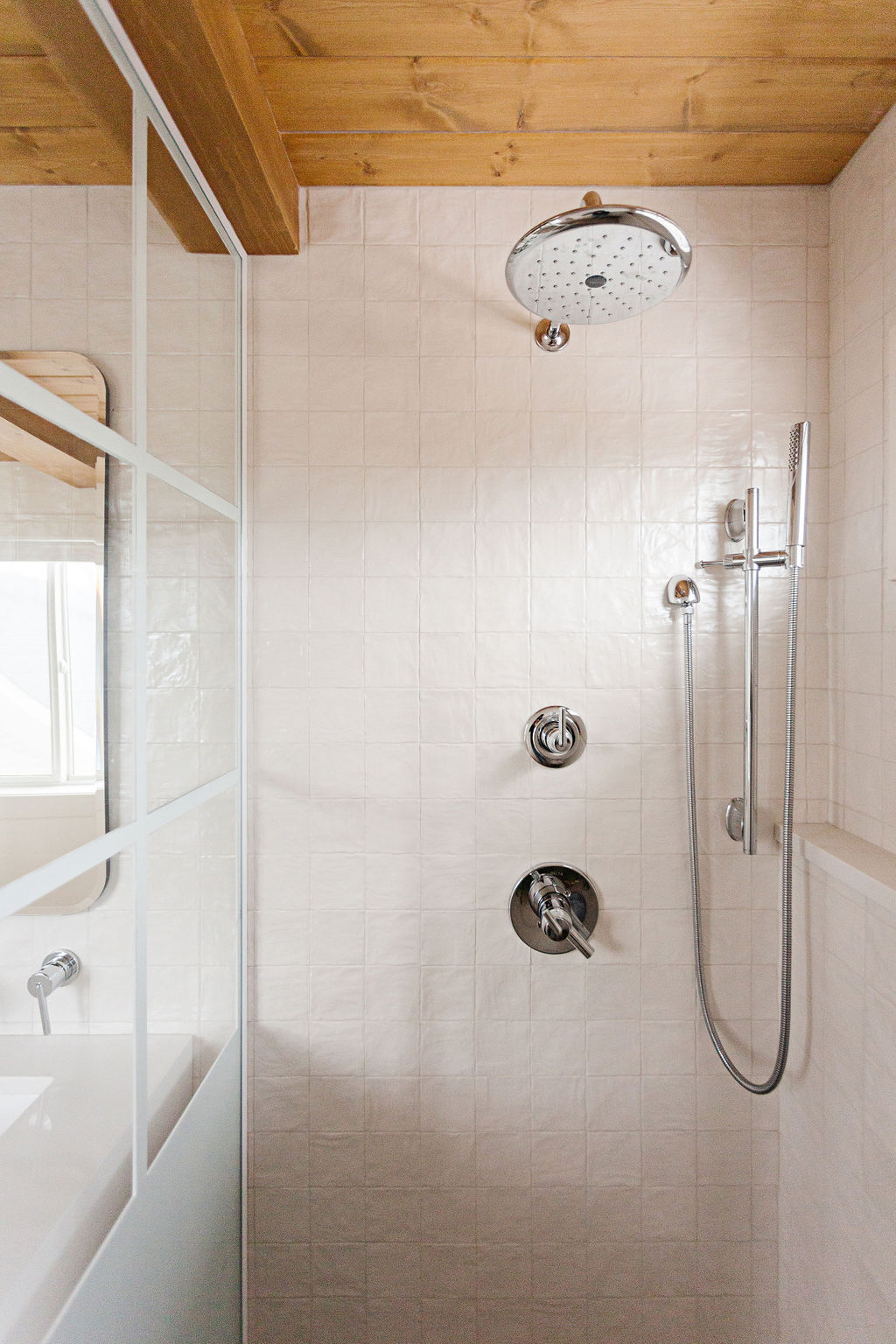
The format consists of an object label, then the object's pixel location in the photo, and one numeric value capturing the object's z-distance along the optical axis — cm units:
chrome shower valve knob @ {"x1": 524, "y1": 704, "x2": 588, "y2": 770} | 142
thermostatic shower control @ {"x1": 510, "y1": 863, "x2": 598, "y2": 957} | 144
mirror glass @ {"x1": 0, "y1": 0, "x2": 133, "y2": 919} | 68
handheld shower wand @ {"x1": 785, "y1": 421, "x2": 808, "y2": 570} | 123
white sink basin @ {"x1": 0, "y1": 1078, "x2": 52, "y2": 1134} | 67
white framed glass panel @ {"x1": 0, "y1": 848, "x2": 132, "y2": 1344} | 69
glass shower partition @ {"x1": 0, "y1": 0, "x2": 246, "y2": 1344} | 70
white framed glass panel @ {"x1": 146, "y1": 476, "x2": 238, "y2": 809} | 104
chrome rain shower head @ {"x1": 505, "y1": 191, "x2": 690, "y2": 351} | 92
